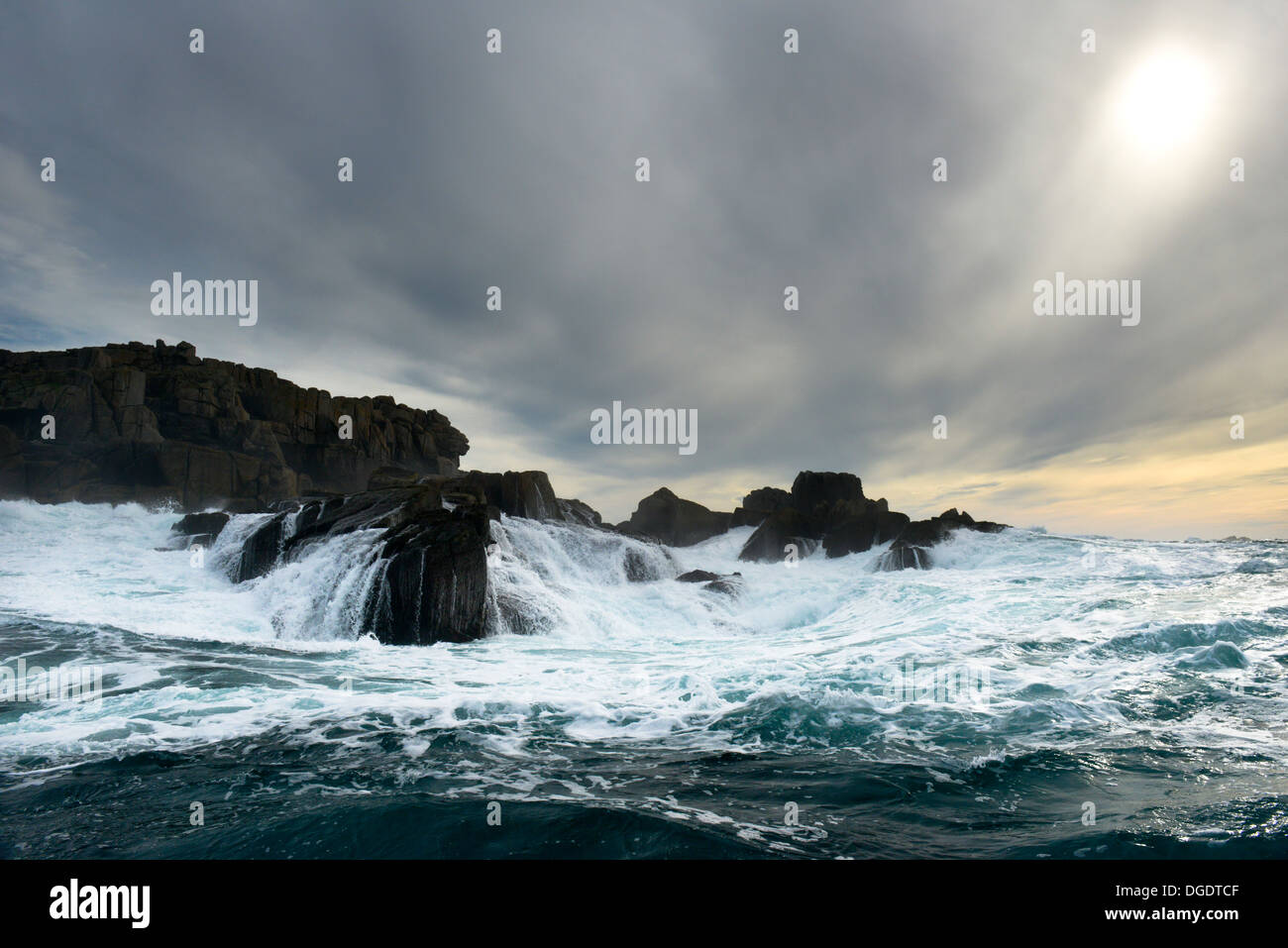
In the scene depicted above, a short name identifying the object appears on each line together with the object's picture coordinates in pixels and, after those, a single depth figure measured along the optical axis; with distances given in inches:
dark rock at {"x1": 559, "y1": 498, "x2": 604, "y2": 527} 1523.9
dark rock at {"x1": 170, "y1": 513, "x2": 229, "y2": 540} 1220.5
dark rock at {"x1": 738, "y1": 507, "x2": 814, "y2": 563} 1737.2
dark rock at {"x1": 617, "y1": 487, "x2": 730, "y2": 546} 2066.9
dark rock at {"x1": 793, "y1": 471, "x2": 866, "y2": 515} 2047.2
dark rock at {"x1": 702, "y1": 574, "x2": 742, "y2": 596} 1071.0
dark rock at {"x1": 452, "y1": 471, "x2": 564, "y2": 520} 1293.1
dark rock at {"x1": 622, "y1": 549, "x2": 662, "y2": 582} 1151.2
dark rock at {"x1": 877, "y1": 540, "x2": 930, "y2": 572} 1352.1
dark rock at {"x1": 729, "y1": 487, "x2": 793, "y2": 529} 2122.3
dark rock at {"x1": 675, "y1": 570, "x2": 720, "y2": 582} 1157.7
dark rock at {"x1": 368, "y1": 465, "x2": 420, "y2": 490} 1000.5
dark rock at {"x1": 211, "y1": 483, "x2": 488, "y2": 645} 636.1
